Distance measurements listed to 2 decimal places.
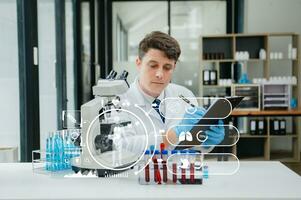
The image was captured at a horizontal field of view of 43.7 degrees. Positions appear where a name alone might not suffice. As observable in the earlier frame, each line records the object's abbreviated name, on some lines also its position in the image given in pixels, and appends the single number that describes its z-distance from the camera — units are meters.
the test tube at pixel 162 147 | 1.25
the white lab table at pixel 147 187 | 1.07
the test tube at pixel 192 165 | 1.20
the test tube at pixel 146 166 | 1.20
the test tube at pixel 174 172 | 1.21
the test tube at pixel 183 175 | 1.20
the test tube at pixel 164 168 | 1.21
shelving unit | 4.99
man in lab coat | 1.31
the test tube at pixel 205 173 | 1.27
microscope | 1.26
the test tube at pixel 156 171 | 1.21
